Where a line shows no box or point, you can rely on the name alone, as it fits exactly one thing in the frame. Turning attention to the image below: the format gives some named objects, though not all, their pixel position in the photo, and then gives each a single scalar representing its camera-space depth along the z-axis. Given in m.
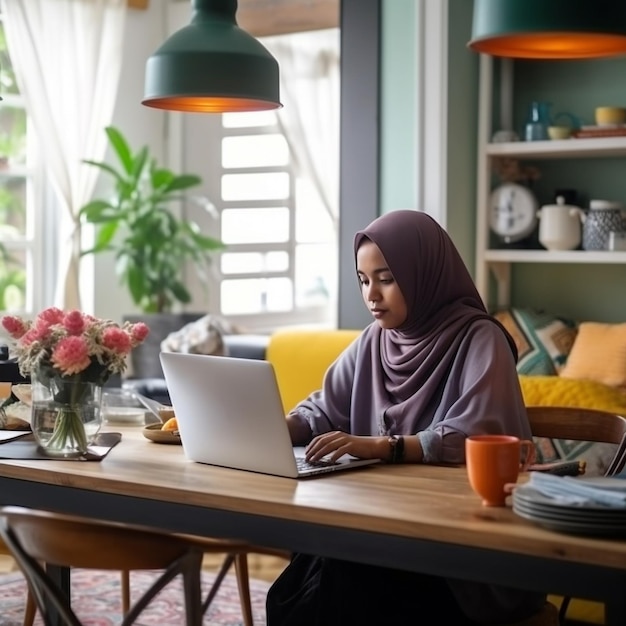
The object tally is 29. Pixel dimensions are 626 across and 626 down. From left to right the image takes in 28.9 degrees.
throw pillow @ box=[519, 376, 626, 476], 3.67
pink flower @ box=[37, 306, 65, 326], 2.38
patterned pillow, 4.37
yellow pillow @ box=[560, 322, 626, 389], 4.16
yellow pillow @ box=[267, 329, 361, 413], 4.54
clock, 4.63
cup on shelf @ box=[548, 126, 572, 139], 4.48
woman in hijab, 2.22
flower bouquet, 2.36
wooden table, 1.70
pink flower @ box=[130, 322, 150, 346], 2.46
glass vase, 2.39
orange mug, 1.93
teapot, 4.50
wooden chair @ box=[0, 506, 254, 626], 1.75
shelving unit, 4.46
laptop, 2.16
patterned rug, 3.69
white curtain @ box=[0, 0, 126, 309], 5.70
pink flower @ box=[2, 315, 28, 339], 2.43
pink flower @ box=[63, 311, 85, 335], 2.36
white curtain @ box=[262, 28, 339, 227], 6.75
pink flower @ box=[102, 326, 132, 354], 2.37
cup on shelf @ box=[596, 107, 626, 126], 4.38
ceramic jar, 4.41
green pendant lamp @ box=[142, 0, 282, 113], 2.79
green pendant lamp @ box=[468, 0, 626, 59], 2.25
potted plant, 5.79
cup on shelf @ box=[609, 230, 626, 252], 4.40
